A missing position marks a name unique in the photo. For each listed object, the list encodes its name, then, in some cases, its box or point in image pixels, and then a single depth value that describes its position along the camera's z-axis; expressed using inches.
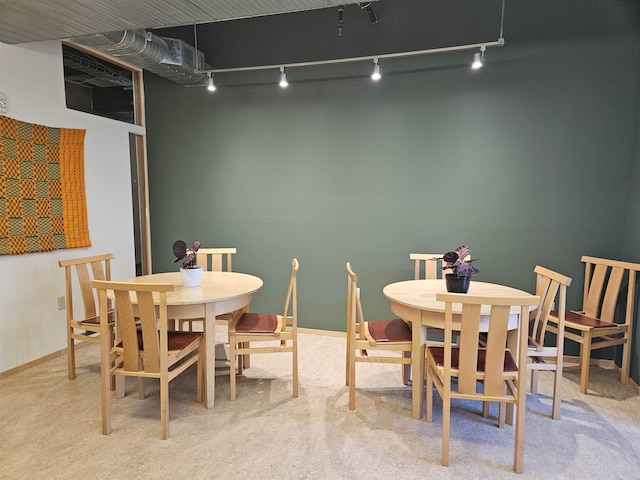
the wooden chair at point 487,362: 72.4
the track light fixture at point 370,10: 134.1
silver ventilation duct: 120.3
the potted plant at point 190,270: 108.0
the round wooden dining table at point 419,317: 90.0
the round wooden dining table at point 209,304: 93.6
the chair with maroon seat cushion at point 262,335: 103.1
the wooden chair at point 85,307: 110.0
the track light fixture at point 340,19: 137.9
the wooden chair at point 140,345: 82.3
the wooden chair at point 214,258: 139.9
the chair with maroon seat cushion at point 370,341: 96.3
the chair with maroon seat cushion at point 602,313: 108.4
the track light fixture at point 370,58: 121.6
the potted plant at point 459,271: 95.5
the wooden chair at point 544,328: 93.3
